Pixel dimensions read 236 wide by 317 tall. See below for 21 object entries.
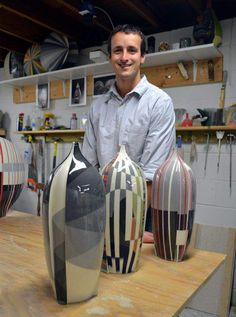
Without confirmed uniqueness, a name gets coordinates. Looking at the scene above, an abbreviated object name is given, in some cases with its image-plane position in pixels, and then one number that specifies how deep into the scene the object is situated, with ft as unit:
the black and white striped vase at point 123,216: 1.99
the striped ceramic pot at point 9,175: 3.23
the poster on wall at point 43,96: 10.27
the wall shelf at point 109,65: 6.79
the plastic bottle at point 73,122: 9.16
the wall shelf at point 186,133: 6.70
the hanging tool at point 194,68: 7.36
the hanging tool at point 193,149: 7.29
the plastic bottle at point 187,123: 7.08
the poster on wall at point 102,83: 8.78
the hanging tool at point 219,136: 6.78
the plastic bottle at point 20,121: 10.77
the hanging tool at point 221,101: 6.75
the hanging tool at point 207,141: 7.08
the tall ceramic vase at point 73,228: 1.59
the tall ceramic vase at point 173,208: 2.28
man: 3.93
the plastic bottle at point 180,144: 7.34
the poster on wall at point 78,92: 9.37
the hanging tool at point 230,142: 6.74
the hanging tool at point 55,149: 9.80
